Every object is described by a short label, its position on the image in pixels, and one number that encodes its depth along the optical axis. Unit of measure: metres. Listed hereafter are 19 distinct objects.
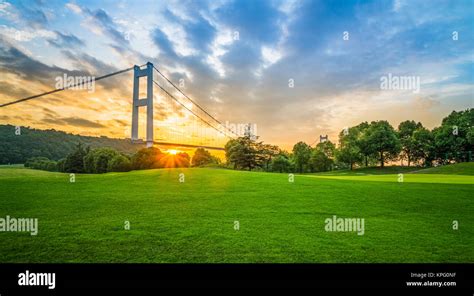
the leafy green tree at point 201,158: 63.56
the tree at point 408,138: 61.35
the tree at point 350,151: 58.75
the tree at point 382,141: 56.34
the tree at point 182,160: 41.19
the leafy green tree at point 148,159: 35.25
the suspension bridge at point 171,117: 30.20
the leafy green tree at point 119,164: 39.12
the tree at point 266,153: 51.16
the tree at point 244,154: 48.28
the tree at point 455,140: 52.38
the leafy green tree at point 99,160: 44.90
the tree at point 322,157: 64.61
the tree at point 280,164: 62.25
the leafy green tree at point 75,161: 46.78
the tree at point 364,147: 57.41
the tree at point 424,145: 57.62
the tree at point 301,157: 66.69
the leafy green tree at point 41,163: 38.32
